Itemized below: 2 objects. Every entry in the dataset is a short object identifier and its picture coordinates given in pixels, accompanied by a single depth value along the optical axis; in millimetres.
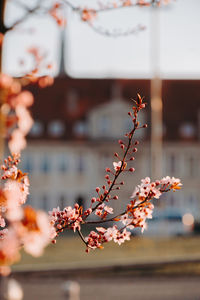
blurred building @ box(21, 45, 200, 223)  61081
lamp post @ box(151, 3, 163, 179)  42778
